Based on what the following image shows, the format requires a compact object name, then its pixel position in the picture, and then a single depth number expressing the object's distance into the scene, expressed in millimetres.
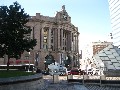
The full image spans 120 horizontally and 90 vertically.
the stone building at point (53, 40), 40706
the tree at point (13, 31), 13375
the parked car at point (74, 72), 26419
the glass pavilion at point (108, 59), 25458
